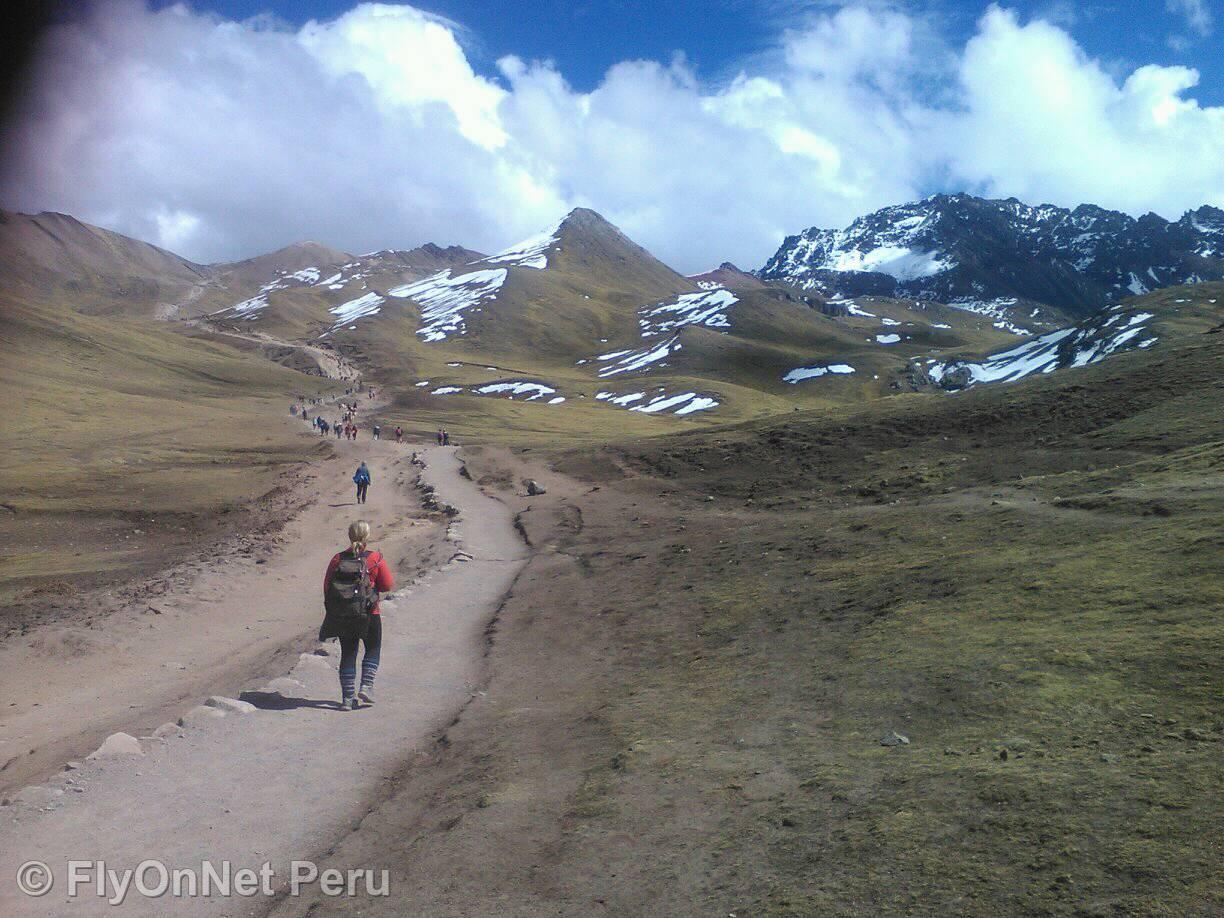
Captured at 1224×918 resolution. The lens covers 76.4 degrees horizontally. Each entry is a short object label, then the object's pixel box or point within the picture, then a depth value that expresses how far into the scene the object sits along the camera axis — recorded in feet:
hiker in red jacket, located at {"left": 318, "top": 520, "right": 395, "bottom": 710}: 43.88
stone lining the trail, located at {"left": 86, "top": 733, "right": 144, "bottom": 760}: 35.58
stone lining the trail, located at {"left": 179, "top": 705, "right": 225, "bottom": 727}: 40.29
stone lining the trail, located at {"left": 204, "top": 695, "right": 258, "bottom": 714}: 42.32
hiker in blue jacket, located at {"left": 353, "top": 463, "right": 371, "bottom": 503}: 153.17
